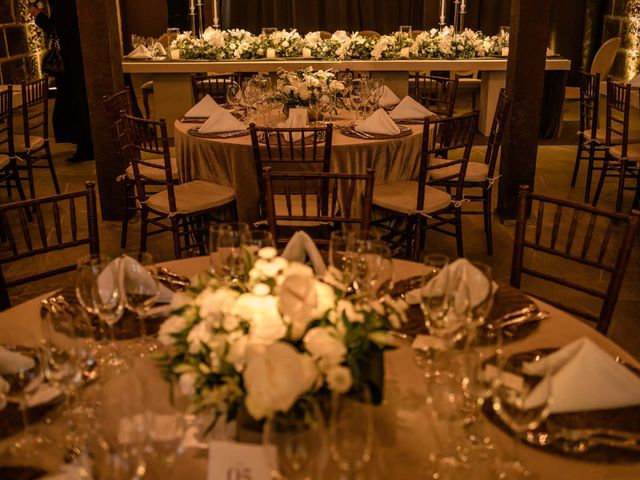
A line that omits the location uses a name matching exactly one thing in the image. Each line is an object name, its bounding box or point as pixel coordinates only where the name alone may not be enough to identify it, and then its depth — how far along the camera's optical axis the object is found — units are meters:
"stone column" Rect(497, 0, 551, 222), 4.89
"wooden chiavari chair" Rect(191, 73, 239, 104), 5.43
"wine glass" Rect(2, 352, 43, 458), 1.44
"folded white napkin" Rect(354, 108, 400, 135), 4.22
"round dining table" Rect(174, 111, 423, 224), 4.07
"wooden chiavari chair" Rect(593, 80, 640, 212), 5.04
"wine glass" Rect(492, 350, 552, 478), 1.37
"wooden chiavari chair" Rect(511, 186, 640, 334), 2.20
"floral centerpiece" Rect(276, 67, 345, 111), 4.50
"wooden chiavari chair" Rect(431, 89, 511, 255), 4.51
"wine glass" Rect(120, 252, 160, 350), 1.84
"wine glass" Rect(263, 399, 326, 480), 1.11
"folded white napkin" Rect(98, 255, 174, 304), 1.77
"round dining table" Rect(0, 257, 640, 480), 1.37
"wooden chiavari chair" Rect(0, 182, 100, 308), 2.41
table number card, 1.28
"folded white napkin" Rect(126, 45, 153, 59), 7.72
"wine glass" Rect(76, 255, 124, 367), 1.74
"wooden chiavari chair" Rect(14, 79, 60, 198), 5.36
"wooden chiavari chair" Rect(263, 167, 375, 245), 2.68
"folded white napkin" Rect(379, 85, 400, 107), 5.07
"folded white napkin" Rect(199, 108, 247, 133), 4.27
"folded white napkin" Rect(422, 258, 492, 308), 1.68
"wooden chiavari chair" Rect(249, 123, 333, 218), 3.70
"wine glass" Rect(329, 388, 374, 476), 1.17
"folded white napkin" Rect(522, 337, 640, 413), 1.53
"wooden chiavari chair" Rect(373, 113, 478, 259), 3.98
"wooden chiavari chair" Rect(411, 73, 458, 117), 5.31
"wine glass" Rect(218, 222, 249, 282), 1.83
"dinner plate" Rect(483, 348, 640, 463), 1.41
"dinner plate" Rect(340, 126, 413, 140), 4.16
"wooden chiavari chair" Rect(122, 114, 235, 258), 4.07
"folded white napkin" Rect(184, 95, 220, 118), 4.66
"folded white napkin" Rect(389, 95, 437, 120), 4.63
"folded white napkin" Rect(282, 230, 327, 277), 1.93
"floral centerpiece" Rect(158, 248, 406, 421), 1.21
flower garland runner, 7.43
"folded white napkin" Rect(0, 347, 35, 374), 1.62
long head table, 7.25
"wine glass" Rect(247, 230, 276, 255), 1.85
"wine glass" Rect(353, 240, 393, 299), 1.77
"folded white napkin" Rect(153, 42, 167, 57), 7.82
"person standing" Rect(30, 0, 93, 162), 6.39
